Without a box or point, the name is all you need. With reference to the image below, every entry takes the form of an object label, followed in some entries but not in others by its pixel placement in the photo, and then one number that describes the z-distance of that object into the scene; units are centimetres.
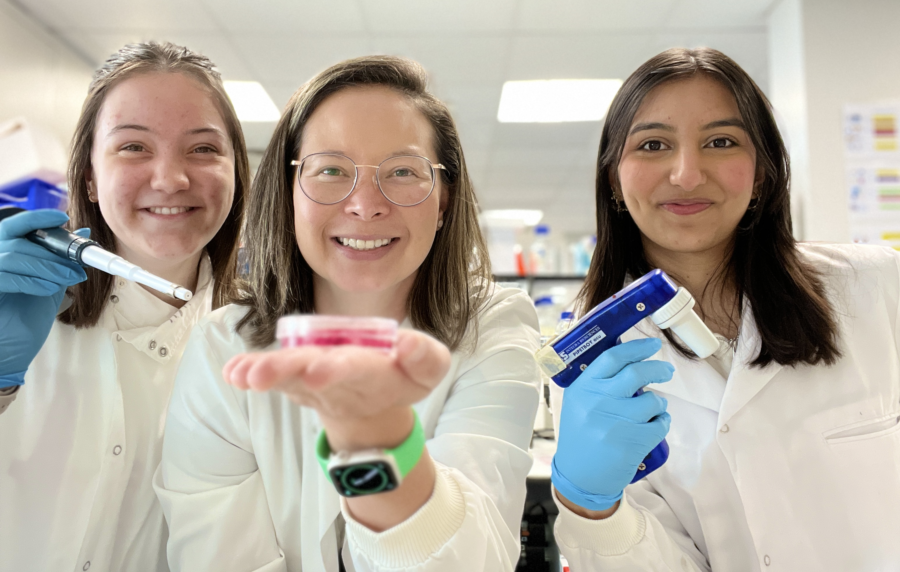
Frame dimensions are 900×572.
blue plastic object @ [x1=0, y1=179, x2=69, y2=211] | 60
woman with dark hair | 105
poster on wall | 333
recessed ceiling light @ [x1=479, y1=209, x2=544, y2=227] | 862
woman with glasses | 89
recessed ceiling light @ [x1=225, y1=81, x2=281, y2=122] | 444
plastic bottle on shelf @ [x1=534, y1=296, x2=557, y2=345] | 287
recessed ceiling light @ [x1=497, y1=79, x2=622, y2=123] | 442
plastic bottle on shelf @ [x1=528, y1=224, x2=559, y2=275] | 454
